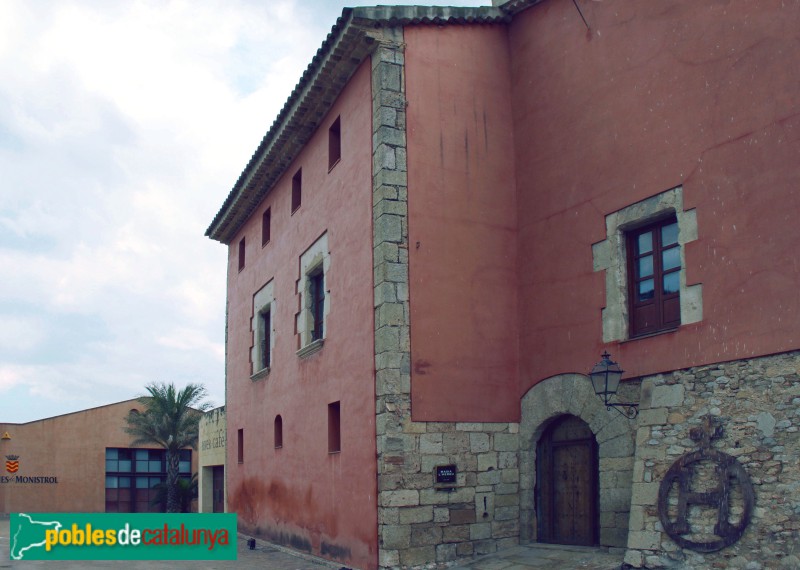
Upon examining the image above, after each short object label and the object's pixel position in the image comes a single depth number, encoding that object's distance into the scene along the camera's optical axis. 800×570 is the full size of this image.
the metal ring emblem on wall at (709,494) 8.46
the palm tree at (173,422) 30.45
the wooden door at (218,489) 22.23
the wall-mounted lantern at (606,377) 9.80
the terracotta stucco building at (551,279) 8.83
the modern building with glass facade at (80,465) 33.44
